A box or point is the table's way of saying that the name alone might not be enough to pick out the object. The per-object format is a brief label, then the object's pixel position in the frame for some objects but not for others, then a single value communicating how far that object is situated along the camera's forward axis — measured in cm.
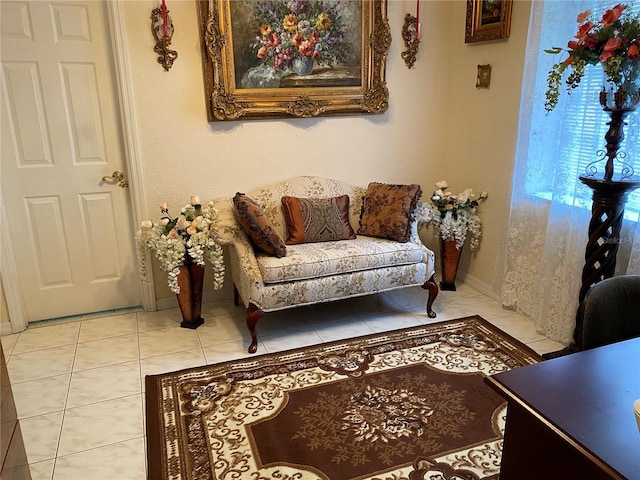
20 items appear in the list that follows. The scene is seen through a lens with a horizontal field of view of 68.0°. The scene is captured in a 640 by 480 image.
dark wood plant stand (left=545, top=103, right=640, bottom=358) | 233
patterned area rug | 195
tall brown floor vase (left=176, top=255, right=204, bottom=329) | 305
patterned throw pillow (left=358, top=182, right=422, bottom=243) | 325
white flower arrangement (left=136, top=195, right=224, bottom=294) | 293
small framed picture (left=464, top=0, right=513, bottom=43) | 316
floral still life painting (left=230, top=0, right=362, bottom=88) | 320
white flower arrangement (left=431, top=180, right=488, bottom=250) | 355
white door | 288
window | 256
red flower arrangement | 211
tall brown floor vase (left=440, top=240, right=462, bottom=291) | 363
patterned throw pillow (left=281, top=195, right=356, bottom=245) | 324
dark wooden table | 102
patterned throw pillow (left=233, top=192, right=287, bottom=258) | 286
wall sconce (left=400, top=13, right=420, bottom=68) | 360
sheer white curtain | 260
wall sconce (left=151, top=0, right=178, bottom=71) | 298
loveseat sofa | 284
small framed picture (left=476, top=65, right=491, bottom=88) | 340
